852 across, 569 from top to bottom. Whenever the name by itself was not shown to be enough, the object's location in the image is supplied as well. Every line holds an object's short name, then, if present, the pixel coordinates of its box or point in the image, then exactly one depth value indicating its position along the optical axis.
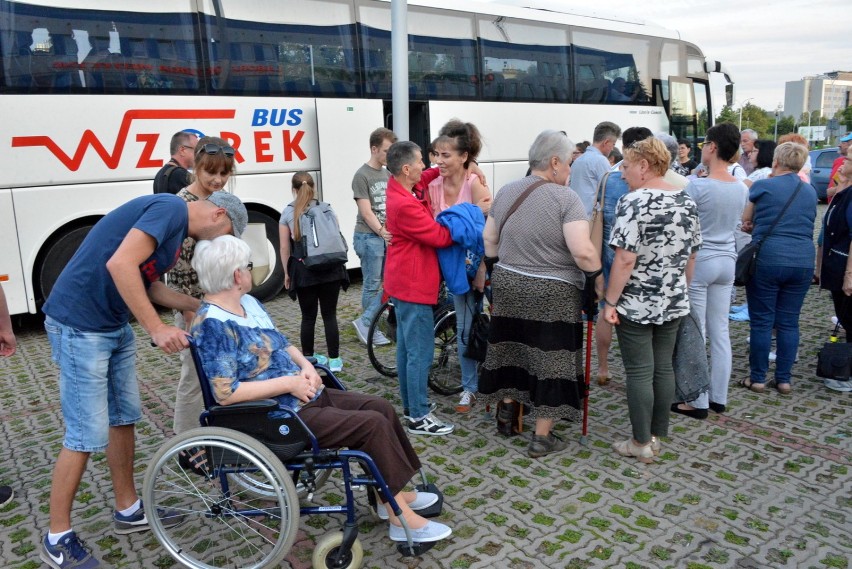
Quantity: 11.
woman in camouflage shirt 3.53
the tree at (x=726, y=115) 62.72
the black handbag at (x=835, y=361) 4.82
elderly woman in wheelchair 2.64
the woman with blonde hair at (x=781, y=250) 4.55
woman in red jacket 3.84
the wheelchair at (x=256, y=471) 2.59
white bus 6.40
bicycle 4.93
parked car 17.55
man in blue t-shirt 2.66
